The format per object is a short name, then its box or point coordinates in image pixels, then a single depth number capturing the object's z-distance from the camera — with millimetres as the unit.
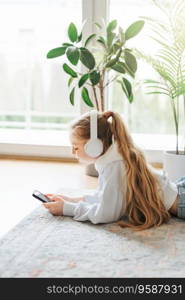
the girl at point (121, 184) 2146
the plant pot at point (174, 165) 2914
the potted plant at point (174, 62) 2881
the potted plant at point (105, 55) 2904
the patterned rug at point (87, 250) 1732
